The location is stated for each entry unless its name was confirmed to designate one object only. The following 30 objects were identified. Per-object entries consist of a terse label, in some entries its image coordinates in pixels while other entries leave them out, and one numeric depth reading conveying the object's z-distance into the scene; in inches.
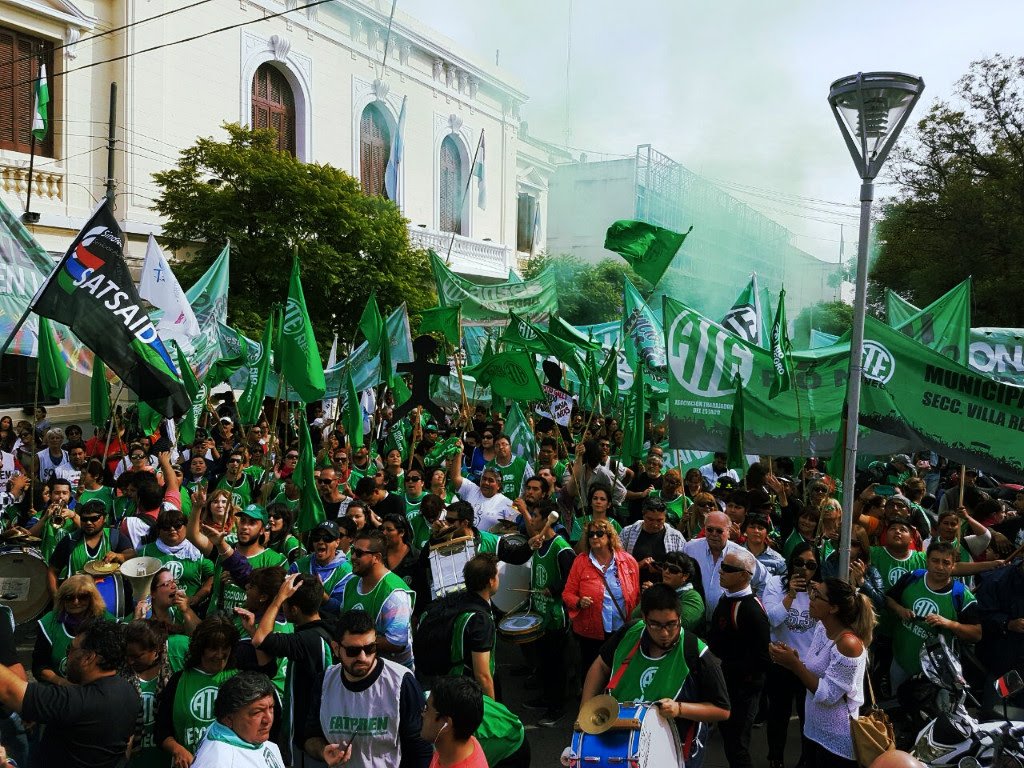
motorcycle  151.7
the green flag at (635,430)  374.6
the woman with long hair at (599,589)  228.4
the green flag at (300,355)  375.2
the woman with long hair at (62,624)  190.4
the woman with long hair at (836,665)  170.9
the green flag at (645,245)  404.5
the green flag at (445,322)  458.3
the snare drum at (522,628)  228.4
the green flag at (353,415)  407.8
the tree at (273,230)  754.2
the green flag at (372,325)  454.0
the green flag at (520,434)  406.6
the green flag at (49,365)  402.7
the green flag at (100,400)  411.8
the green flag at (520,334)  473.1
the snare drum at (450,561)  233.0
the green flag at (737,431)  311.6
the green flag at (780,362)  314.3
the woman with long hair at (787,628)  210.1
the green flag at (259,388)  385.4
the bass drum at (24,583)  248.7
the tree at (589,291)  1509.6
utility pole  613.2
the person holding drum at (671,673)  156.9
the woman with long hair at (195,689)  155.6
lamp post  206.5
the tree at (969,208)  814.5
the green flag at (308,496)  298.2
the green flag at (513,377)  415.5
